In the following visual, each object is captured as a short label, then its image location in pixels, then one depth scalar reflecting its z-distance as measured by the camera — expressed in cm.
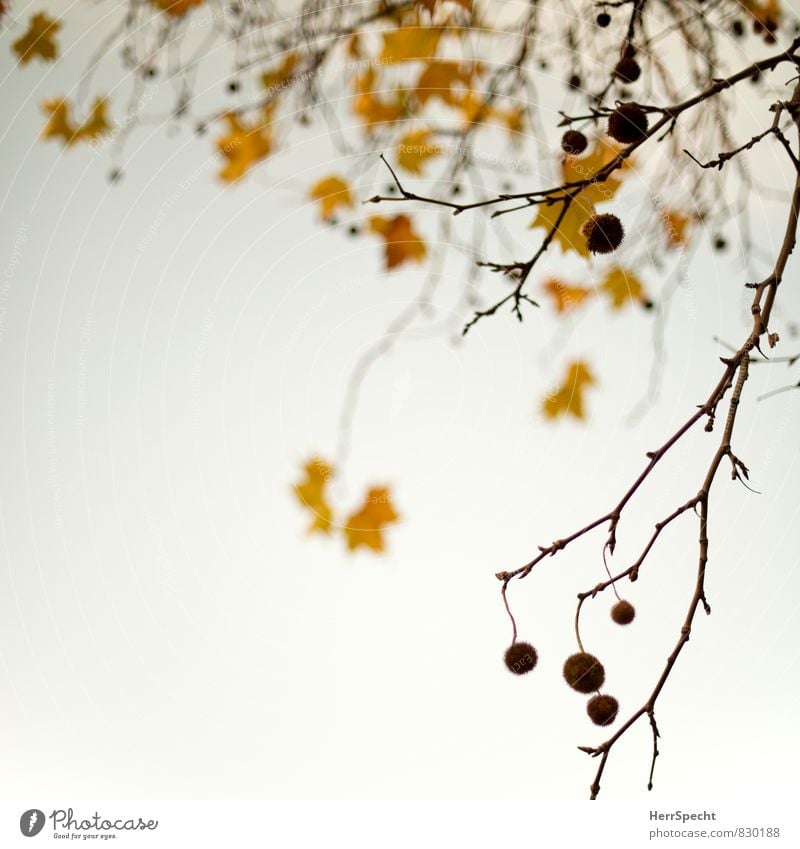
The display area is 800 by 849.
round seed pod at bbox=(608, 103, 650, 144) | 79
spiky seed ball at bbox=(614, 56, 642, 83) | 93
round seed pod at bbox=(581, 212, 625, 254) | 77
